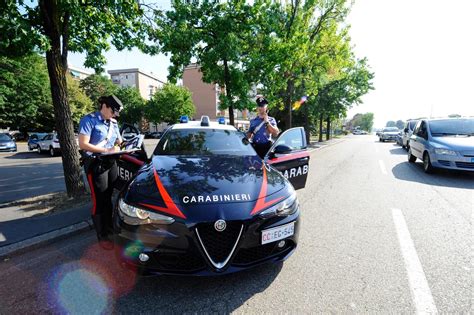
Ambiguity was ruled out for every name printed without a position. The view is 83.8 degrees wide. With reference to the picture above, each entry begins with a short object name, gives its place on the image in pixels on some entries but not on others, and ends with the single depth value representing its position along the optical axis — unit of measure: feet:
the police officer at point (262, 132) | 17.02
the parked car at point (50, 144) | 56.64
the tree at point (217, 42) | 31.17
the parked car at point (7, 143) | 65.07
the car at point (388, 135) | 94.75
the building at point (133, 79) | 233.14
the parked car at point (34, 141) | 67.89
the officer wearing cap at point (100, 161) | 10.68
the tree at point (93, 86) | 175.42
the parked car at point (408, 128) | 52.30
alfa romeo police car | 7.30
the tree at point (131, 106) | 189.98
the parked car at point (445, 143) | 23.16
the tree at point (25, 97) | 102.94
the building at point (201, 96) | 211.61
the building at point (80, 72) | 202.80
